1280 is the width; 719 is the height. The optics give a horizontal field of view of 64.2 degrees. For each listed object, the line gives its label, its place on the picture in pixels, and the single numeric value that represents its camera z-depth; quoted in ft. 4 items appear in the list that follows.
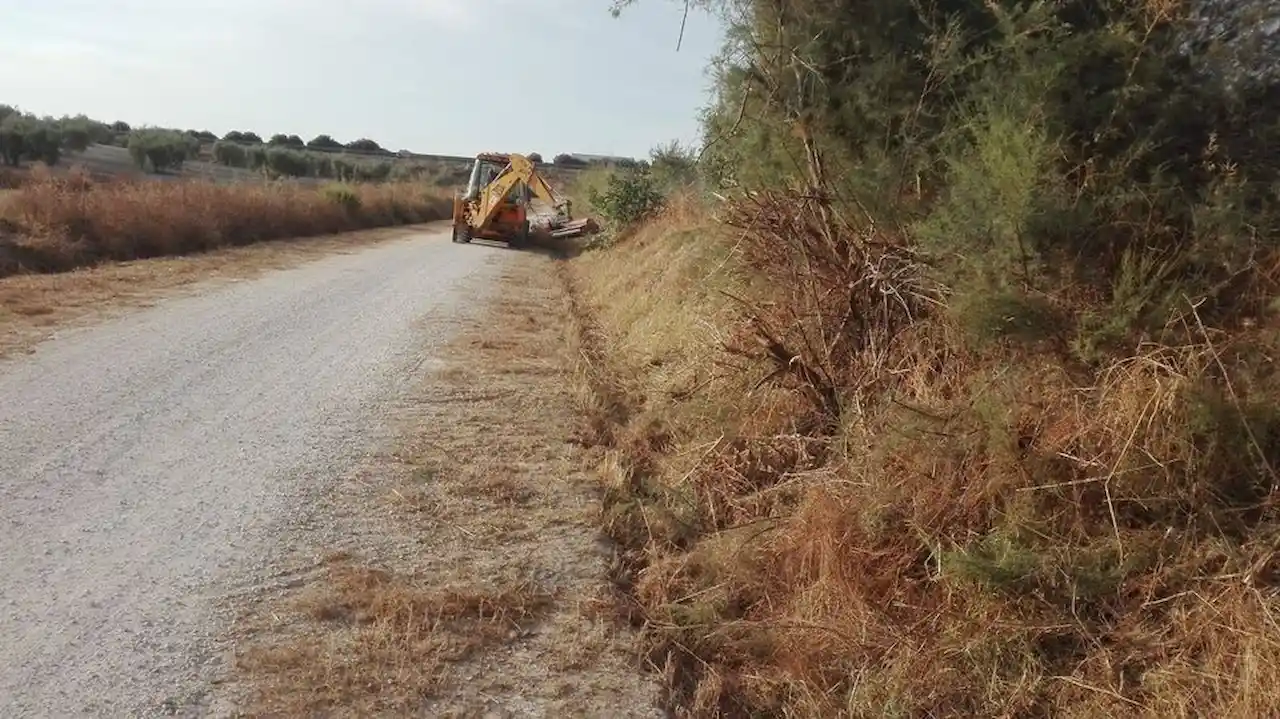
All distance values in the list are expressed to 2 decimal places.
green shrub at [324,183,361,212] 102.60
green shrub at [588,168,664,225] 75.51
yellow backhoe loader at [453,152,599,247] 82.33
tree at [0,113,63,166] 118.01
